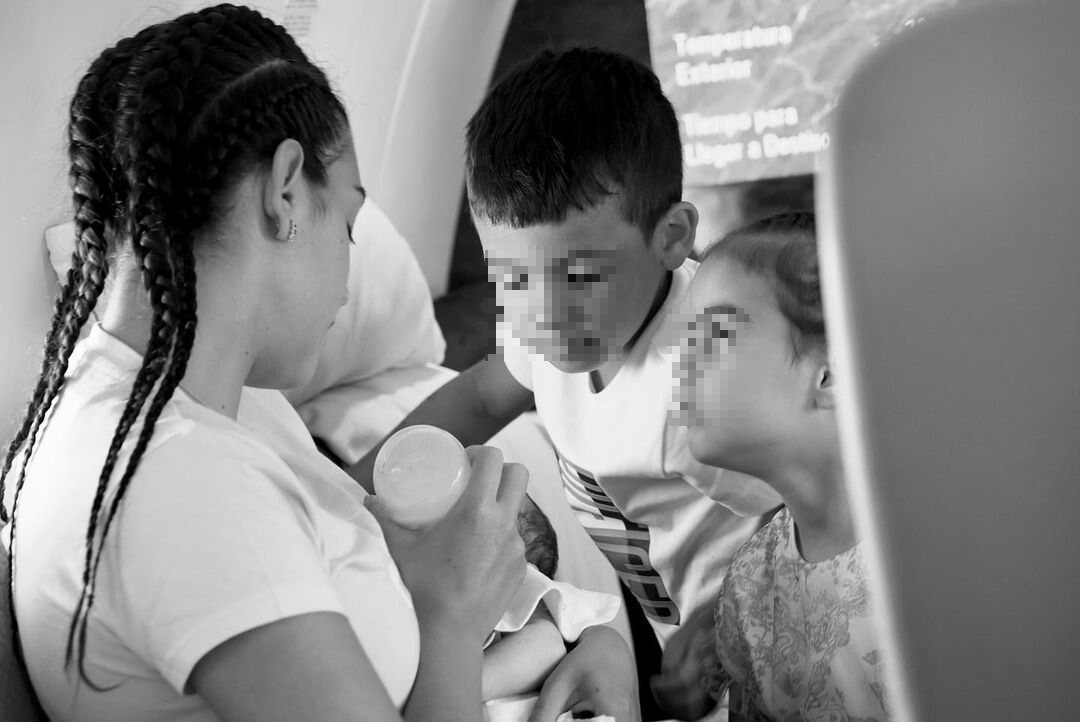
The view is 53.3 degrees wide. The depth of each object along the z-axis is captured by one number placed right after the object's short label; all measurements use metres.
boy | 1.10
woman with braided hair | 0.63
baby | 0.93
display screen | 2.22
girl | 0.96
